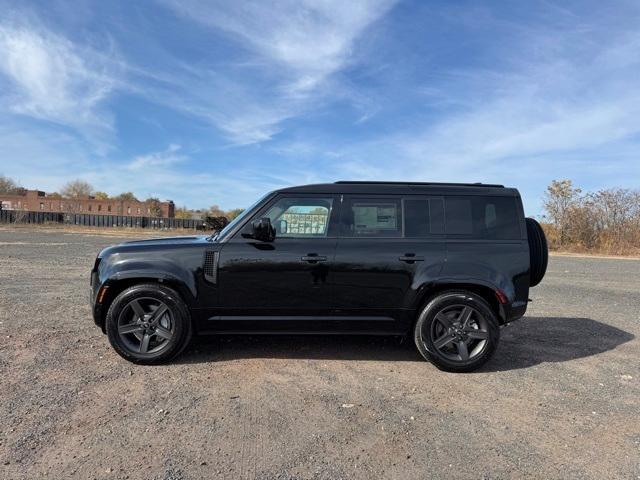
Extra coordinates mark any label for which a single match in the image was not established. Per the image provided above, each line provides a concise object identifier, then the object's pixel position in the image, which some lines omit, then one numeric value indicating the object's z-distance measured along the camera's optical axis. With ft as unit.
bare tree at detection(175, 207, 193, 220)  320.66
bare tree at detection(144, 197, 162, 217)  317.34
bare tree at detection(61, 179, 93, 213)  315.04
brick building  304.71
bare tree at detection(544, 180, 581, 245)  104.42
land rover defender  15.37
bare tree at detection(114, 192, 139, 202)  359.44
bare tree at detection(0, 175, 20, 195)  327.86
